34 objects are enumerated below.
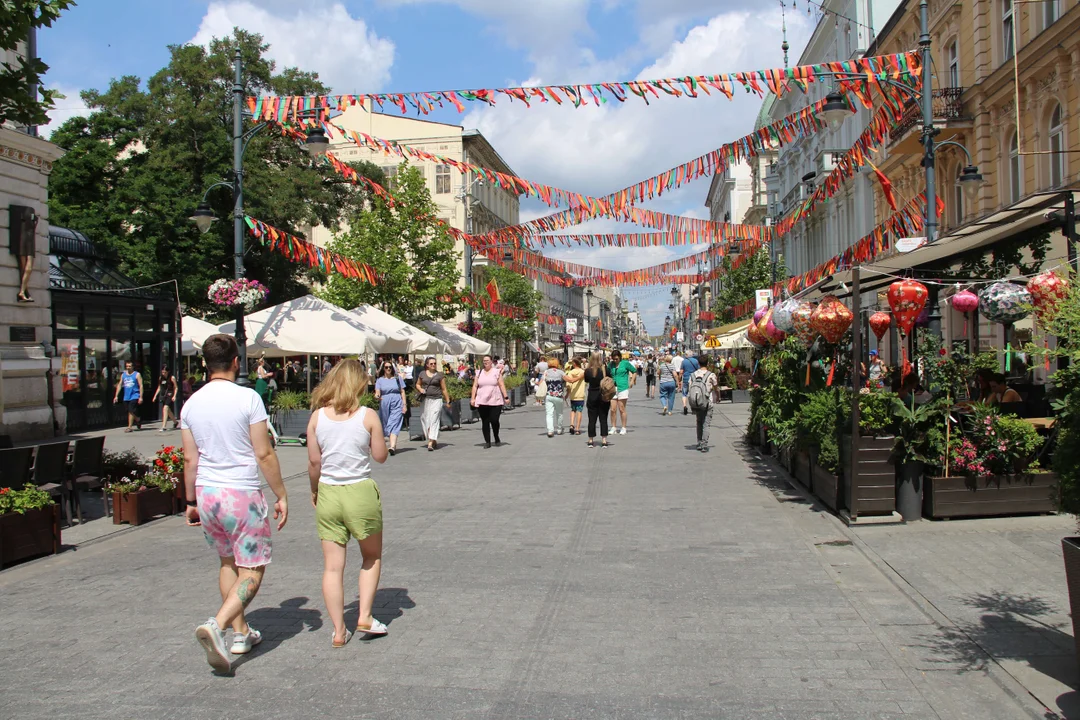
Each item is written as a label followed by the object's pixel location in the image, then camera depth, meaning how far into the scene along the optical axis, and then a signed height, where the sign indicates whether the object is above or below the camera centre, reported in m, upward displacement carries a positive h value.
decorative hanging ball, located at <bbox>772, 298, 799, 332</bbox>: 11.27 +0.87
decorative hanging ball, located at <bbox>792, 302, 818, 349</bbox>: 10.34 +0.73
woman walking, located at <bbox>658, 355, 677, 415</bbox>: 24.19 -0.15
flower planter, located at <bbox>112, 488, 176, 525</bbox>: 8.95 -1.26
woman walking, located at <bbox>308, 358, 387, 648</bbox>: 4.91 -0.58
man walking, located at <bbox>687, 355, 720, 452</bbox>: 14.68 -0.18
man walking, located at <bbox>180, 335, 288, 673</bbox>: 4.64 -0.49
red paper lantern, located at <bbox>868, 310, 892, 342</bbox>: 11.30 +0.78
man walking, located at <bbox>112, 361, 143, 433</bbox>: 20.64 -0.11
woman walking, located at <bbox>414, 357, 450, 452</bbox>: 15.88 -0.30
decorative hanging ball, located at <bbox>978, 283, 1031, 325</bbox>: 8.62 +0.81
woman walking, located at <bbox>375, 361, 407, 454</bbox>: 15.09 -0.35
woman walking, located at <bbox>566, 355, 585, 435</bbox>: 18.26 -0.18
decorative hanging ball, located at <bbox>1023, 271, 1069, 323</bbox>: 6.99 +0.79
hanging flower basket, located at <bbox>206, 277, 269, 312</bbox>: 15.11 +1.56
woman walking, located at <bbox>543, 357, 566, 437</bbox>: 17.88 -0.22
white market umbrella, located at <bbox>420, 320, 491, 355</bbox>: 24.59 +1.23
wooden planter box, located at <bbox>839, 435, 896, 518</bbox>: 8.22 -0.89
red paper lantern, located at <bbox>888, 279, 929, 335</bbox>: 9.16 +0.87
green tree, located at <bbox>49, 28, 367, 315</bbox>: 30.81 +7.60
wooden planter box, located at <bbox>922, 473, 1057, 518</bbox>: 8.10 -1.03
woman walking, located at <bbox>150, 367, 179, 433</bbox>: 20.51 -0.23
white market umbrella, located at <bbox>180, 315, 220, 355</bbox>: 24.44 +1.49
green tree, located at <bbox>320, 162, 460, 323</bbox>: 28.88 +4.23
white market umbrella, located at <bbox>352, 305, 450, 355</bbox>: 18.91 +1.17
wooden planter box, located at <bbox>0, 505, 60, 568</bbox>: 7.06 -1.25
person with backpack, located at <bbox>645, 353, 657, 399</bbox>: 38.05 +0.16
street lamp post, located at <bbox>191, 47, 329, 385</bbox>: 14.70 +3.01
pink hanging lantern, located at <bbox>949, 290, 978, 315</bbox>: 10.50 +0.99
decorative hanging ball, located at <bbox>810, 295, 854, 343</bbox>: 9.86 +0.72
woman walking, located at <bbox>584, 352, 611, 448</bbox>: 15.62 -0.24
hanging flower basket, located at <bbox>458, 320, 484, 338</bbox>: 33.95 +2.13
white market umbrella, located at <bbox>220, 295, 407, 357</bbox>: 16.20 +0.98
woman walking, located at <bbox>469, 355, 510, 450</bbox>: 15.91 -0.23
